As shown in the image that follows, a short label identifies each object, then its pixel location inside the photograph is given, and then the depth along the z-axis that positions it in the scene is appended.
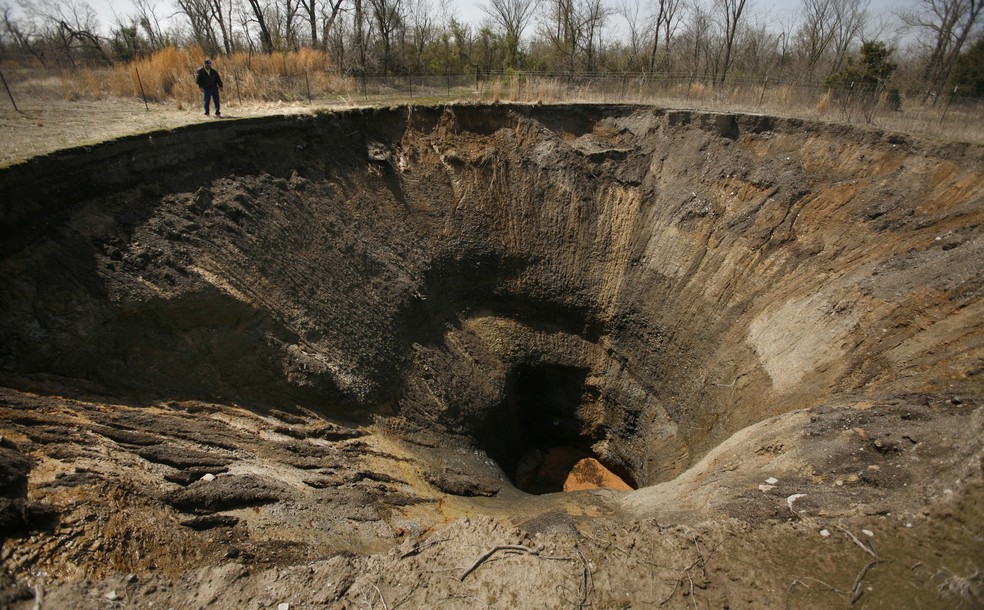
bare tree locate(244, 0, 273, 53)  25.28
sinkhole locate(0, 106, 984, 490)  8.56
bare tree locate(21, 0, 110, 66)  23.14
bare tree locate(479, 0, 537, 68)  29.85
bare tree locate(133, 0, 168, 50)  26.50
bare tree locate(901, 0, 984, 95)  23.50
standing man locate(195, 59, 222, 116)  11.64
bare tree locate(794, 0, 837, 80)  33.69
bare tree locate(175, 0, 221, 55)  27.48
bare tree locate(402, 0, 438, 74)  29.02
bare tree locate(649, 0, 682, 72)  30.23
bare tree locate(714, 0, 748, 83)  26.83
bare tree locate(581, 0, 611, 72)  30.22
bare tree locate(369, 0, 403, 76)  26.75
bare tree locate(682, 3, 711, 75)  33.78
